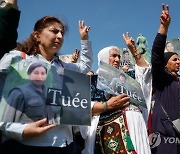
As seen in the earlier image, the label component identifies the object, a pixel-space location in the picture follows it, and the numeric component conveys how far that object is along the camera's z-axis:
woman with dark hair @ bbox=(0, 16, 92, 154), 1.32
